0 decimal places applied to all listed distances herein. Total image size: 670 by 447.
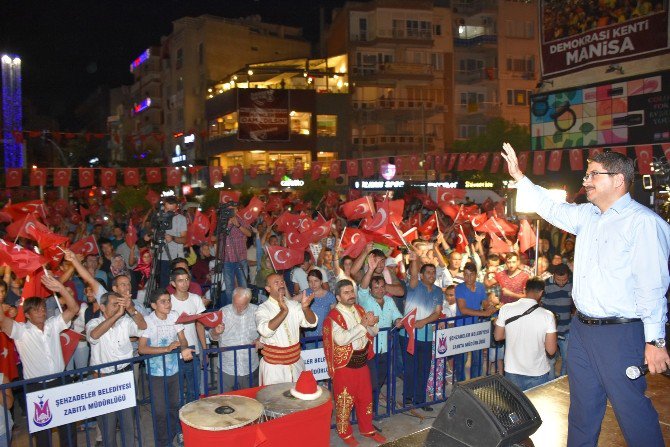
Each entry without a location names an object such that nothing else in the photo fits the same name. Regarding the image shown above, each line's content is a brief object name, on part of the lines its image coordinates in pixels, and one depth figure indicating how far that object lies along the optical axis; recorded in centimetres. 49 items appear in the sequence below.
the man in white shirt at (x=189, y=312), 717
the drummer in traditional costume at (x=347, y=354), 668
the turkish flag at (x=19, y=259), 737
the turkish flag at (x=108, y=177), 2186
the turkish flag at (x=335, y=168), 2647
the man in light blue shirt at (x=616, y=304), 346
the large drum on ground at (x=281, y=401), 471
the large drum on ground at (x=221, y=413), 433
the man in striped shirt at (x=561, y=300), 837
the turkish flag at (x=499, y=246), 1111
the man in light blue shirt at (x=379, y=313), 759
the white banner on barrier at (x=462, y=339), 771
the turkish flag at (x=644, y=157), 1755
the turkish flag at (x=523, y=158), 2111
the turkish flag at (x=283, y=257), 884
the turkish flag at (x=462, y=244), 1195
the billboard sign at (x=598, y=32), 2122
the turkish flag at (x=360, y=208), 1146
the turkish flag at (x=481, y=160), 2286
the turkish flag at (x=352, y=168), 2583
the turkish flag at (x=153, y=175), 2338
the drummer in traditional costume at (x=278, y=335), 654
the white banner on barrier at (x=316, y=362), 708
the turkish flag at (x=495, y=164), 2313
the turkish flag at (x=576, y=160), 1995
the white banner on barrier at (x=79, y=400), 547
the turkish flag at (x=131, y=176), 2313
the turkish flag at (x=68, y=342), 689
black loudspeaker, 332
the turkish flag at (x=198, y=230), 1225
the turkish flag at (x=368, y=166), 2395
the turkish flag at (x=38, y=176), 2008
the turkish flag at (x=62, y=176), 2153
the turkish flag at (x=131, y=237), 1223
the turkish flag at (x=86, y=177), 2253
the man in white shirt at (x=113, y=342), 637
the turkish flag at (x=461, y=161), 2230
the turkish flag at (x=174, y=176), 2224
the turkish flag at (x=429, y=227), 1358
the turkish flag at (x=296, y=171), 2659
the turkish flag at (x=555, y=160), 2106
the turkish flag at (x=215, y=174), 2337
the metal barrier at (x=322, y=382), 671
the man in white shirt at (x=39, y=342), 622
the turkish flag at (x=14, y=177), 2059
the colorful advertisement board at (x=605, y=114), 2175
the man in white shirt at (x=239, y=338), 719
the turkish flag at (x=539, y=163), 2088
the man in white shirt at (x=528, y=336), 659
